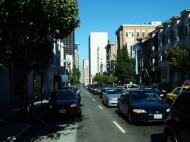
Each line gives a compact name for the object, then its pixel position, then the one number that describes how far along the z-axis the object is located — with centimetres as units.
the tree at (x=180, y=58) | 2619
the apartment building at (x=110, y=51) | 8381
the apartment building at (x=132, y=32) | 6884
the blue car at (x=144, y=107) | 941
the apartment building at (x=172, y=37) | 3001
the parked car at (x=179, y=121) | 490
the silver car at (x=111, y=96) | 1688
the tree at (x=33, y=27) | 593
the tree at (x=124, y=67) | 4939
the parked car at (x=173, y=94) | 1556
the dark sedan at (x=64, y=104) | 1179
